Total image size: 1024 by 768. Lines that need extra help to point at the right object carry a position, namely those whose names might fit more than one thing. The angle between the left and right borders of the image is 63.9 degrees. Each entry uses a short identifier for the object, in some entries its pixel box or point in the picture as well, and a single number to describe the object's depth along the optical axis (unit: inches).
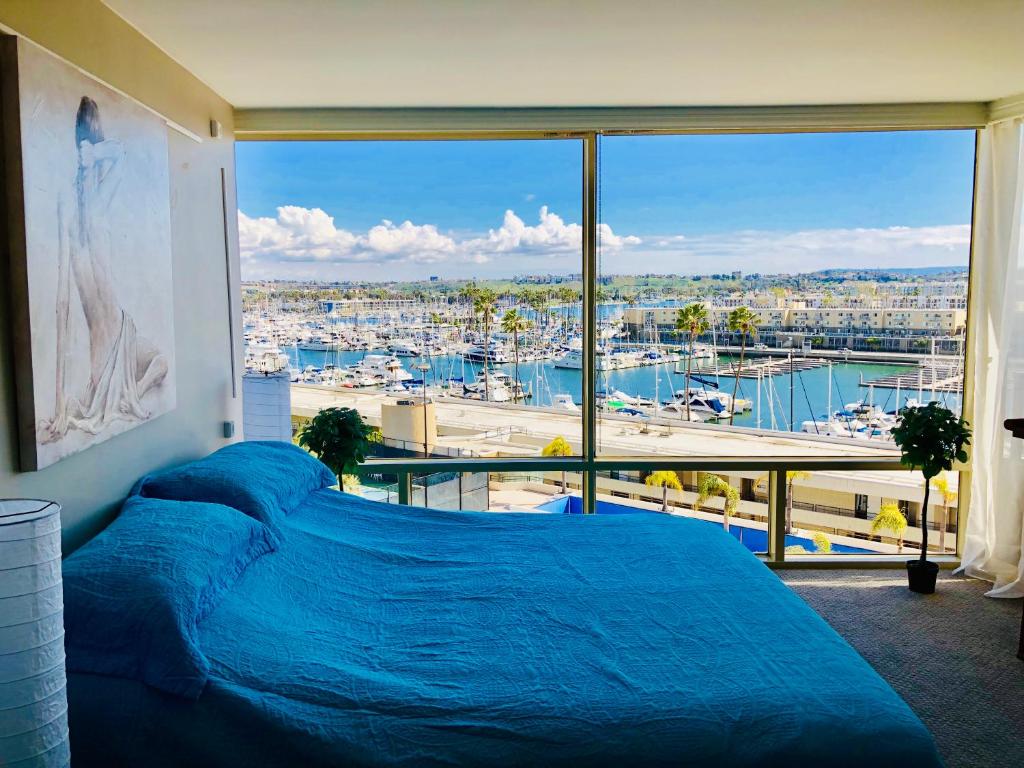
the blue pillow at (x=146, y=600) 79.0
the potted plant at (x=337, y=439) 168.6
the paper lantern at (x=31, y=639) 56.2
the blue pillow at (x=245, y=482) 117.7
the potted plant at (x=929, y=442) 171.5
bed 73.8
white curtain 175.9
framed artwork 91.5
